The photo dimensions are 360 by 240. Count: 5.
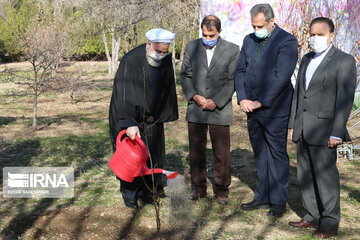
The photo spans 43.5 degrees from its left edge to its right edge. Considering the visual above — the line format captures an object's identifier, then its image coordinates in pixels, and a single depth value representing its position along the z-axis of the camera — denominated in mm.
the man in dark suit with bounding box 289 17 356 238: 3906
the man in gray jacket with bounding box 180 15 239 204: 4824
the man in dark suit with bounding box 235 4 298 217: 4430
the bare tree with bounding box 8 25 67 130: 9873
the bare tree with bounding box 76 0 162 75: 15016
